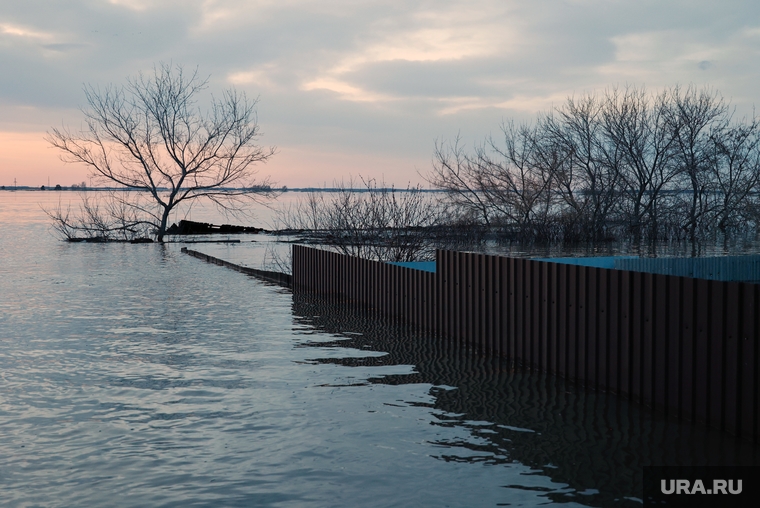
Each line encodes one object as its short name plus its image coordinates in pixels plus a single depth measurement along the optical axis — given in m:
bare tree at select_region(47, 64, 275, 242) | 40.34
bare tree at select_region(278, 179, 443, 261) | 20.67
